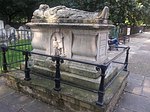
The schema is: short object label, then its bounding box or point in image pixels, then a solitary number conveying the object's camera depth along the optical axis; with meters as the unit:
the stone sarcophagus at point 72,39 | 2.50
